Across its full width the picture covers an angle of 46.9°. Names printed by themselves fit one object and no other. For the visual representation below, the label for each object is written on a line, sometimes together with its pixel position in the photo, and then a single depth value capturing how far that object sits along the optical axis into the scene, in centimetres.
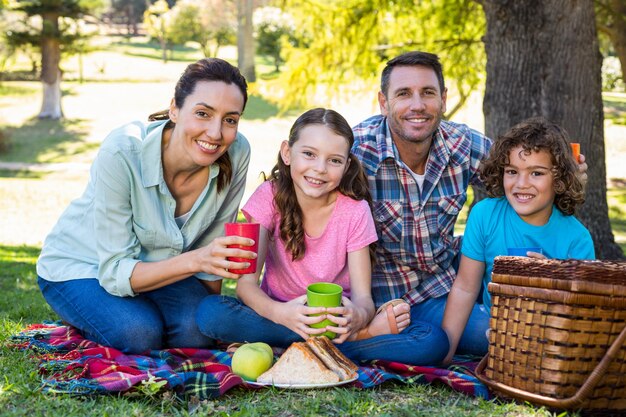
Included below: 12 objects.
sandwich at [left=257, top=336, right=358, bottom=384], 322
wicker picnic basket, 280
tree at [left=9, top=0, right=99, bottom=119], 2216
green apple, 332
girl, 363
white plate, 318
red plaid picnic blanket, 314
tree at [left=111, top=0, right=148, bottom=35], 4997
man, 404
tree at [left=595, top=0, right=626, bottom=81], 926
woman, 364
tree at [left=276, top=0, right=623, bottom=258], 636
